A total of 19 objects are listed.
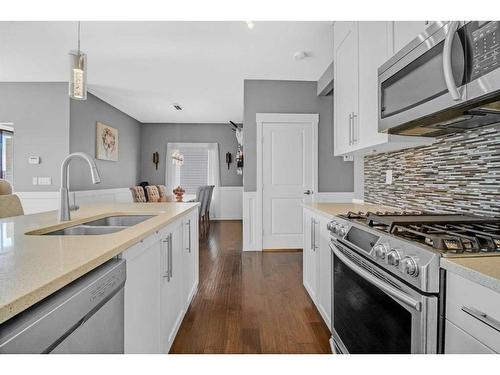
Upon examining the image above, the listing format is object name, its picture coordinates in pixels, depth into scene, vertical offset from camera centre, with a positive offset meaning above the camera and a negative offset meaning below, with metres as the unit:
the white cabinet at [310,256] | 2.42 -0.59
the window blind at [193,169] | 8.37 +0.47
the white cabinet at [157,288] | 1.19 -0.51
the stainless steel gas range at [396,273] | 0.93 -0.32
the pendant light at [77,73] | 2.22 +0.82
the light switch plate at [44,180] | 4.84 +0.08
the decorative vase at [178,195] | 5.57 -0.16
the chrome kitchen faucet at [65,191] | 1.65 -0.03
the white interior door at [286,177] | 4.57 +0.14
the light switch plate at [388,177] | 2.31 +0.08
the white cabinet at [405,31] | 1.43 +0.78
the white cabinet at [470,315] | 0.72 -0.32
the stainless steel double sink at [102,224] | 1.59 -0.24
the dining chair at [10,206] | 2.13 -0.15
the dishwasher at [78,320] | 0.60 -0.31
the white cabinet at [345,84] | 2.22 +0.81
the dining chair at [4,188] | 2.75 -0.03
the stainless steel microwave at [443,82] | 1.01 +0.43
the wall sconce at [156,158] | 8.15 +0.75
